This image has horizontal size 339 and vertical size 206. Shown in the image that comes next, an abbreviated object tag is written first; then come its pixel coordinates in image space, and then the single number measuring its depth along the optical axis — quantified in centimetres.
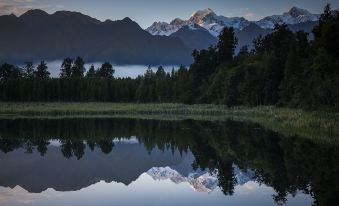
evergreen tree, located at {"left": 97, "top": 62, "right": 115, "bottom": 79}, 19165
